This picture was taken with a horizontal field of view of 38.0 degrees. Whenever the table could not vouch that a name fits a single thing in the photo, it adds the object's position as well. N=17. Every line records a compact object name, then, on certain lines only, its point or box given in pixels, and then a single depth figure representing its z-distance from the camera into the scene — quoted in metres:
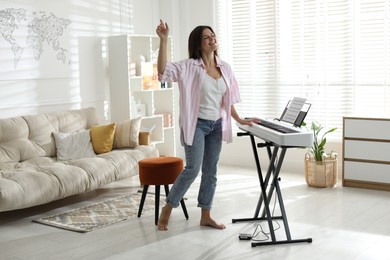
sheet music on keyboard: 3.74
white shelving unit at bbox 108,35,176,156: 6.02
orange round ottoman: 4.26
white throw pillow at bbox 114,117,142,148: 5.57
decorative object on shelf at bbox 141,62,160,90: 6.17
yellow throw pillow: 5.46
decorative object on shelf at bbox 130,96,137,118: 6.09
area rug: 4.25
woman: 3.80
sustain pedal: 3.76
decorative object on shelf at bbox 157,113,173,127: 6.47
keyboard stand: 3.65
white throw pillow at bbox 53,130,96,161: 5.30
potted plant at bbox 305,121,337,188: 5.33
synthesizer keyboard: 3.39
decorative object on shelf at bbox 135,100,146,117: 6.23
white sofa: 4.26
